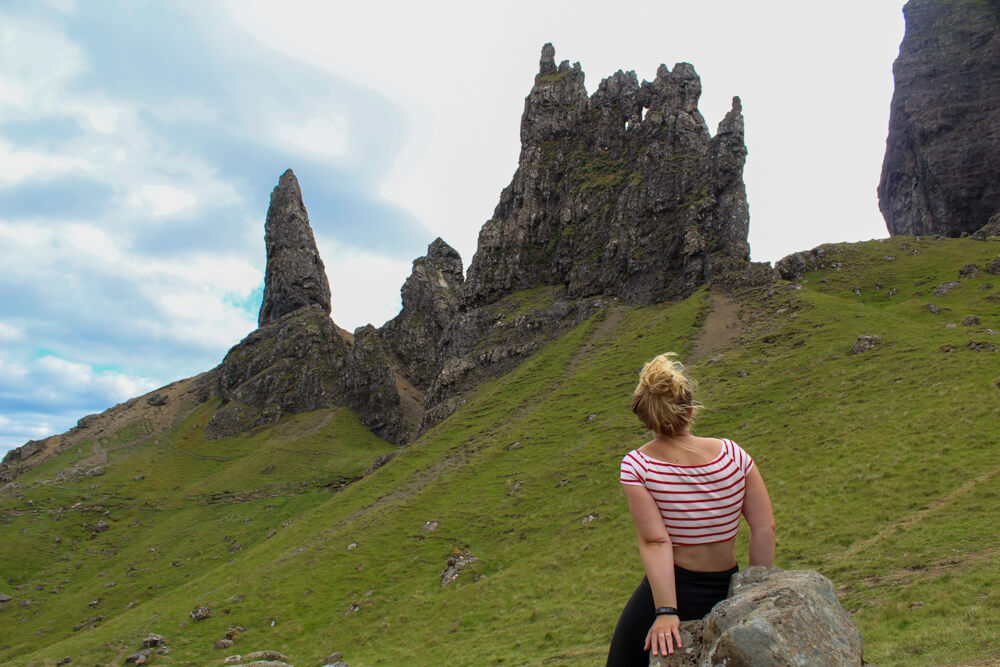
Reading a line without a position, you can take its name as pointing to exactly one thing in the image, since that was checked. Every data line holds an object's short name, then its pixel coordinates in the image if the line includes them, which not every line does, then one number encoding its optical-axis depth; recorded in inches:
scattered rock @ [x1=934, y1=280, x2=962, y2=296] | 3015.7
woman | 197.5
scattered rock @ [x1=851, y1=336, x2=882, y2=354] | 2204.7
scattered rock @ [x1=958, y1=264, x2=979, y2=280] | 3149.6
